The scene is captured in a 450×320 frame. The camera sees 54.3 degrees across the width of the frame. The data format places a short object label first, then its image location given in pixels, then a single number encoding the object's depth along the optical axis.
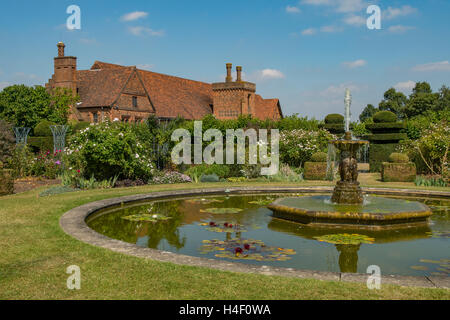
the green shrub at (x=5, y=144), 19.67
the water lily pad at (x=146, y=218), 9.66
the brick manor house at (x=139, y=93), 41.75
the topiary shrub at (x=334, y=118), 38.31
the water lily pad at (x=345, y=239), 7.56
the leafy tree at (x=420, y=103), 62.25
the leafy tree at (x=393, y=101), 72.62
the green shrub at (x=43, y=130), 31.25
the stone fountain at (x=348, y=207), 8.88
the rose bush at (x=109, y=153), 15.80
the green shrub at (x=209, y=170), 19.58
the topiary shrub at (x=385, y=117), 26.78
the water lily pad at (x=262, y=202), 12.39
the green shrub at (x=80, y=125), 35.97
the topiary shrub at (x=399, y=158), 20.14
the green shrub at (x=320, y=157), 20.30
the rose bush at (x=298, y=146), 22.52
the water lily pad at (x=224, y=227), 8.59
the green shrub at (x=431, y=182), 17.11
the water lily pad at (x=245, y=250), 6.52
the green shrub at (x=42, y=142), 29.73
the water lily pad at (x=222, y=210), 10.77
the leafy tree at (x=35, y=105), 42.12
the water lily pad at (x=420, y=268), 6.05
